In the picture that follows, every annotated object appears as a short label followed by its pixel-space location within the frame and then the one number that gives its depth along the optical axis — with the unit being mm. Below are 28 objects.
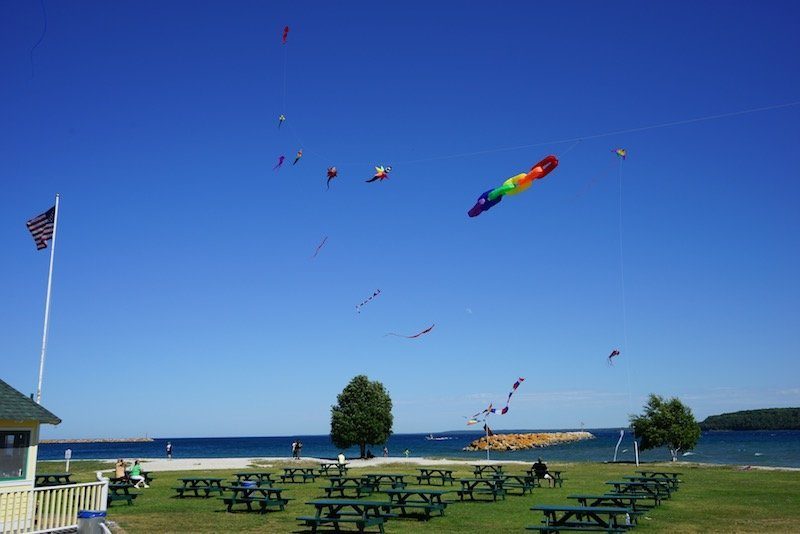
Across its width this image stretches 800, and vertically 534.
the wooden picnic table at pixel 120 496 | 21967
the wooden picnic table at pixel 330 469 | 32912
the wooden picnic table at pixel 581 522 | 15055
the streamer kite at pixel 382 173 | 18938
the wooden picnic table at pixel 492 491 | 23306
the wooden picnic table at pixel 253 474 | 25938
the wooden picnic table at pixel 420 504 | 18953
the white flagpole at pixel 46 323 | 21480
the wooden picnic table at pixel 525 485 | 25500
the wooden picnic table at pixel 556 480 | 28484
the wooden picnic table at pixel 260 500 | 20641
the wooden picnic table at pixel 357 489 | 24542
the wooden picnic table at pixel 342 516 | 16219
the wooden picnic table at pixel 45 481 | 26352
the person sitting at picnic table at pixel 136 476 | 27266
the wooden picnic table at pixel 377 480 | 24783
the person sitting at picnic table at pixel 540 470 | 29762
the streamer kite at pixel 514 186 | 13977
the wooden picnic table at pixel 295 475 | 31488
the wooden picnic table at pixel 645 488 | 22656
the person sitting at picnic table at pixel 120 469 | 28416
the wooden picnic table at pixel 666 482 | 24703
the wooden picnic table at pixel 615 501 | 18547
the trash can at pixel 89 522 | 13984
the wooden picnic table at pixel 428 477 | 28836
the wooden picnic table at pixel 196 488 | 24709
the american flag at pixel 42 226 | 24438
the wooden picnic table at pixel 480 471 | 30375
